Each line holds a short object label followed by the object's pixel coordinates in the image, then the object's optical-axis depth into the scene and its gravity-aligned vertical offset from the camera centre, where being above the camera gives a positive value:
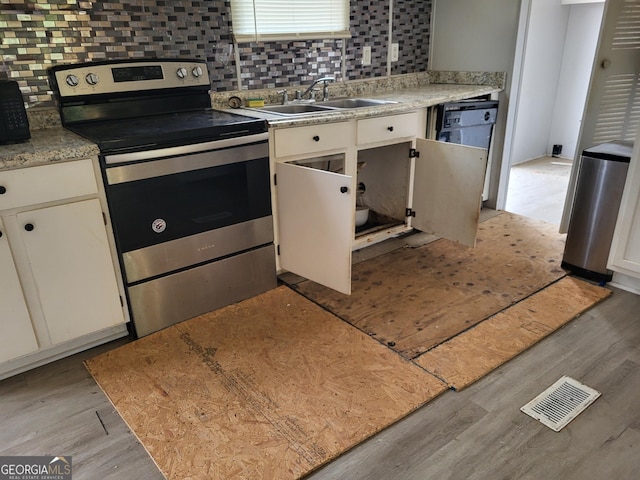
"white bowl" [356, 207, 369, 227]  3.21 -1.02
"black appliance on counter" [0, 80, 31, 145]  1.88 -0.20
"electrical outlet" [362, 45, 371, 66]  3.42 -0.01
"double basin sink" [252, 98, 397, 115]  2.87 -0.30
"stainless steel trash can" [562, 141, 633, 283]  2.47 -0.79
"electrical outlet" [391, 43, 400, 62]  3.57 +0.01
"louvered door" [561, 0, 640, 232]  2.59 -0.17
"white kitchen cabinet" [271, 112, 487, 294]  2.33 -0.73
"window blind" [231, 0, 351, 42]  2.76 +0.20
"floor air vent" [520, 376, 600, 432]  1.72 -1.23
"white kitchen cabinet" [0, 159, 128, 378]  1.81 -0.76
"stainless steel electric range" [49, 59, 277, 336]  2.03 -0.53
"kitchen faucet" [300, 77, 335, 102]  2.92 -0.20
